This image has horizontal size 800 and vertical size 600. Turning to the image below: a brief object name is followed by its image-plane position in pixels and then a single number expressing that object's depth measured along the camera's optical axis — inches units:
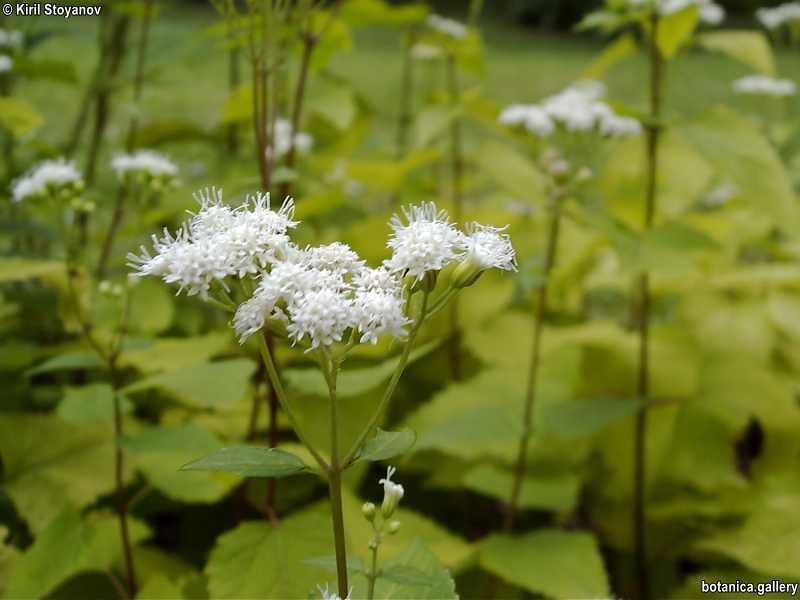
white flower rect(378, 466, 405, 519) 9.8
